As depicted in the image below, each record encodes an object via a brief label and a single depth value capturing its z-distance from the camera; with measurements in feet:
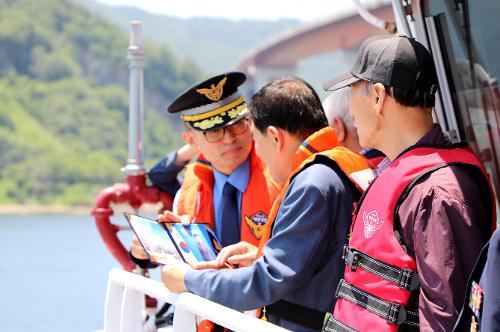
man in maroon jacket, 6.68
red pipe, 18.44
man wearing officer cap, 11.60
